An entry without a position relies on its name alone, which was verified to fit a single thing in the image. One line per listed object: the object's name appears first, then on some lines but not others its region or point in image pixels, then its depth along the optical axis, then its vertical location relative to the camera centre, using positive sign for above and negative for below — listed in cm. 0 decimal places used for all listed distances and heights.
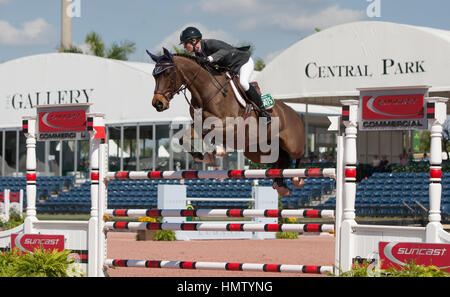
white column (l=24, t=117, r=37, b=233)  1678 -25
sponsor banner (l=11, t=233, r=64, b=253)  1617 -96
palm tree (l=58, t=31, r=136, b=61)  8000 +564
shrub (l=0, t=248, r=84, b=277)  1395 -105
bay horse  1501 +56
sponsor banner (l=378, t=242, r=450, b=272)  1255 -86
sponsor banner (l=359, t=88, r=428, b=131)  1377 +43
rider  1553 +107
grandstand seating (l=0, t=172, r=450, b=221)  4256 -129
